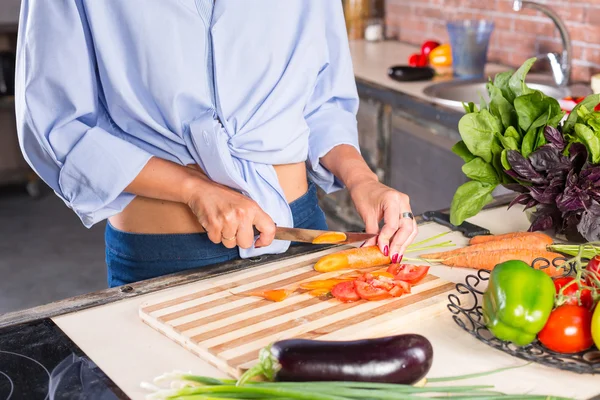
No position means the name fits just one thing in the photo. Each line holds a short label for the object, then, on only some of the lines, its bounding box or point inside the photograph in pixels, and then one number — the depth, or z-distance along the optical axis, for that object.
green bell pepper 1.03
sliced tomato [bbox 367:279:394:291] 1.22
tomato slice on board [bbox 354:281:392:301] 1.20
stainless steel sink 2.88
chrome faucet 2.72
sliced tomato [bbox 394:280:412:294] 1.23
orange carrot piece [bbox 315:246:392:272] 1.33
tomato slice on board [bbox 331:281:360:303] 1.21
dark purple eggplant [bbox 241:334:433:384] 0.93
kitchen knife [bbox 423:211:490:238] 1.51
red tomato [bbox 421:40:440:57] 3.29
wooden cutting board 1.08
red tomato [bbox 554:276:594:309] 1.08
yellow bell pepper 3.23
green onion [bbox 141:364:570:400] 0.89
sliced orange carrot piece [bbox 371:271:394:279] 1.27
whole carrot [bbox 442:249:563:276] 1.34
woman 1.33
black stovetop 0.98
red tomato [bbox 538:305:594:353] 1.03
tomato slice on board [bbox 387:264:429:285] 1.27
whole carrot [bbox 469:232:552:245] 1.41
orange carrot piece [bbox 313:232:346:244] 1.41
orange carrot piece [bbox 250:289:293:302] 1.21
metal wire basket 1.02
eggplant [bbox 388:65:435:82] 2.97
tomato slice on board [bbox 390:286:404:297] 1.21
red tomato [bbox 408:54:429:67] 3.23
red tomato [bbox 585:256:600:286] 1.14
